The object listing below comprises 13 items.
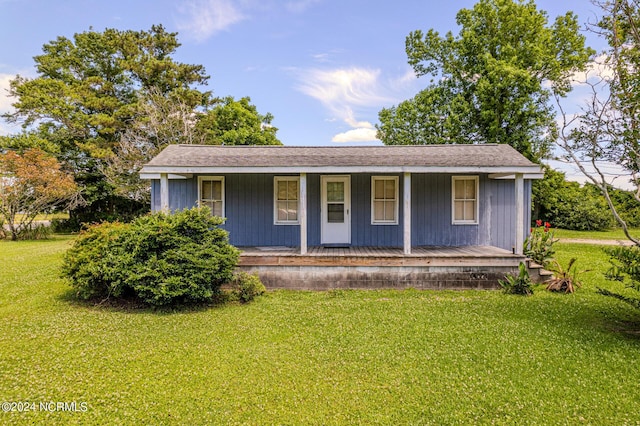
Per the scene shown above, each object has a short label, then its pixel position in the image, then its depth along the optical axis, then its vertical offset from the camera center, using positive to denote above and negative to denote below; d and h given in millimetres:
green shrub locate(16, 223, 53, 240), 15742 -964
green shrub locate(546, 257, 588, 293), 7160 -1544
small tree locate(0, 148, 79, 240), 14797 +1209
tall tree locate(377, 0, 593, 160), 17594 +7977
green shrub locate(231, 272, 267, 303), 6527 -1495
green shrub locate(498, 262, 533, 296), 6918 -1502
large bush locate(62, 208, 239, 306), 5828 -863
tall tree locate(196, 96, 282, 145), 21641 +6294
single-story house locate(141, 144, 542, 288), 9219 +202
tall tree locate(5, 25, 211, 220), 18953 +7386
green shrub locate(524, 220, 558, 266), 8125 -893
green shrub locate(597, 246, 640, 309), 4406 -692
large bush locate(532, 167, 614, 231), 19469 +455
